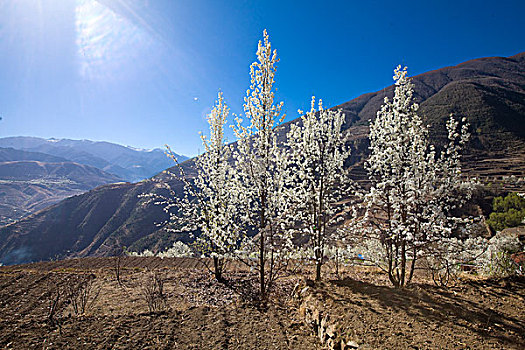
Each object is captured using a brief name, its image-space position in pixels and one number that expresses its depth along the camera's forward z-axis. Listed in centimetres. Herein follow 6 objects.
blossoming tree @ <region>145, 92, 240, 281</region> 891
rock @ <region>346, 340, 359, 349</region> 381
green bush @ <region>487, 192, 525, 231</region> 3691
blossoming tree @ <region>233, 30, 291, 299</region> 630
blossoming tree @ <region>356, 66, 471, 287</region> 630
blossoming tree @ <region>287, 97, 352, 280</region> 789
